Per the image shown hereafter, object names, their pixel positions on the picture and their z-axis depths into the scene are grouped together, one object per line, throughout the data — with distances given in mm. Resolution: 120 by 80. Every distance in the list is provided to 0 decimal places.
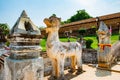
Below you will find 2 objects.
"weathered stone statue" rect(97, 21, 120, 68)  3565
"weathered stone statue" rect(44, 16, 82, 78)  2598
